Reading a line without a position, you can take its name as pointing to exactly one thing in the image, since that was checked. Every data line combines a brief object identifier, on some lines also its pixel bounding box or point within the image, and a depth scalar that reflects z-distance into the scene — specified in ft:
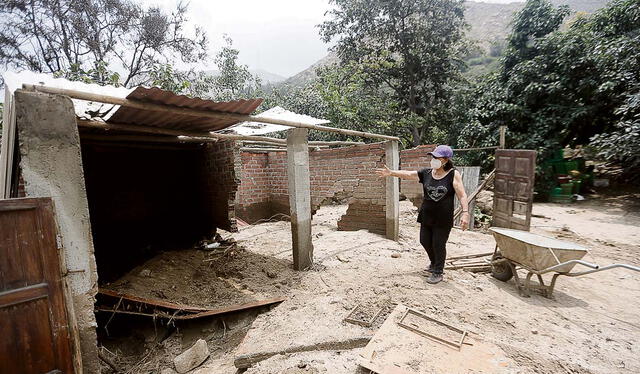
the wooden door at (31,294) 6.41
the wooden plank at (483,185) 22.91
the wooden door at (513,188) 20.80
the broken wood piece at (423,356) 7.19
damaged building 7.40
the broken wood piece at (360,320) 9.34
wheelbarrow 11.10
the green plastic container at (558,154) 32.76
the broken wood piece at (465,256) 14.82
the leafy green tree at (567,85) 27.91
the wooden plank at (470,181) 24.52
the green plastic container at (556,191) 32.64
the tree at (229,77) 54.13
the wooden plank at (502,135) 24.27
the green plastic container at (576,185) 33.12
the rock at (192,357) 9.58
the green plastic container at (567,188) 32.24
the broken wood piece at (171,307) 11.12
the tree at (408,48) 39.45
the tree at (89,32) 37.55
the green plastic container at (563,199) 32.19
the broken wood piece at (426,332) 8.09
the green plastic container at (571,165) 33.30
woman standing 12.03
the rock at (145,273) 14.04
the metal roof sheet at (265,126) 21.84
